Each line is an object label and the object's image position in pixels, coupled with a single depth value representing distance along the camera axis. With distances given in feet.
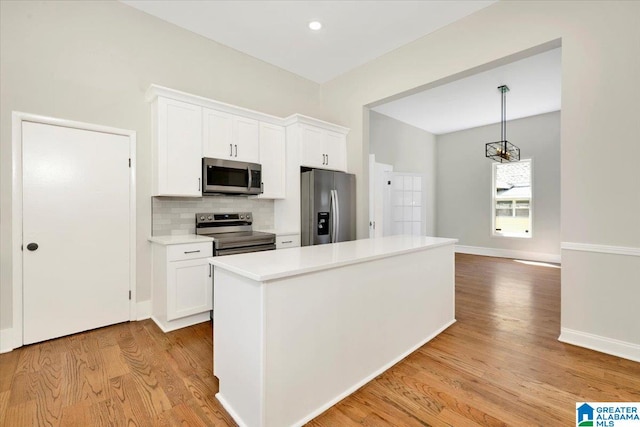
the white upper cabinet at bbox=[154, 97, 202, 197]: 10.09
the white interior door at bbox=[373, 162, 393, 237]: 19.63
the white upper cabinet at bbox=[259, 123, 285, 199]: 12.85
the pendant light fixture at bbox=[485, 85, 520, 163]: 16.60
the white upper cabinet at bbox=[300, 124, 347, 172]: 13.44
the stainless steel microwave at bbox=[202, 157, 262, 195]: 10.96
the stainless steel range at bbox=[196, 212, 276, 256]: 10.36
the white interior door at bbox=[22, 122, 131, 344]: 8.63
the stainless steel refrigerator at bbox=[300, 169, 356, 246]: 12.91
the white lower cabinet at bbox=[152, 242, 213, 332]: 9.47
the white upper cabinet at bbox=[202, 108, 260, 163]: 11.09
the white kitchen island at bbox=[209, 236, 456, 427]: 4.99
